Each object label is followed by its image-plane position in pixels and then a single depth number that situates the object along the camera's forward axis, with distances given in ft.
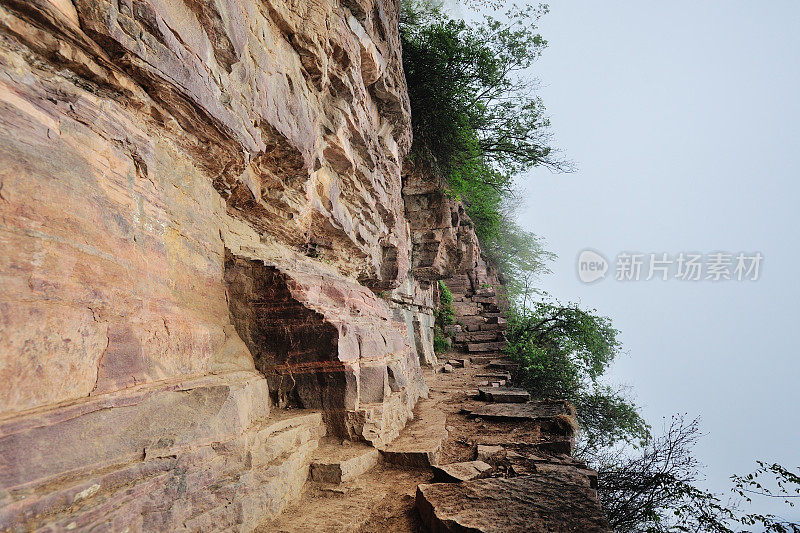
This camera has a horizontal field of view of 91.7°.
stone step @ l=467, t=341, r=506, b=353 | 40.60
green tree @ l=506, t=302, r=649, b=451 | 32.71
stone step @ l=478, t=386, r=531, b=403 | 19.71
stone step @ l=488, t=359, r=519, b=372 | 34.27
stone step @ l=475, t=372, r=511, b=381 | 29.59
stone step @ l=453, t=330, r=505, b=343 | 42.62
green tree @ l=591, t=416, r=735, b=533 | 16.30
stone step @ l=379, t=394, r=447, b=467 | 11.10
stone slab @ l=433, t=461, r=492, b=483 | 9.61
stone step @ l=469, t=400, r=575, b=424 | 16.44
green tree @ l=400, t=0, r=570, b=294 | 31.30
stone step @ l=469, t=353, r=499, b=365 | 37.95
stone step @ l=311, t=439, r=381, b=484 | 9.36
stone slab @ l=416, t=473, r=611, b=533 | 7.39
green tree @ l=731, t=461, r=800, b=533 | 13.81
